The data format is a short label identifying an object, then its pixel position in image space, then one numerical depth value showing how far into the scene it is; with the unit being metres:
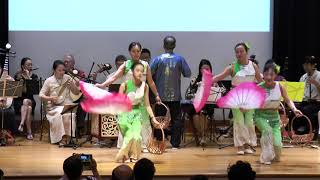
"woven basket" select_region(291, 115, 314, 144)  13.32
